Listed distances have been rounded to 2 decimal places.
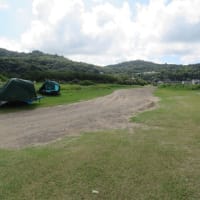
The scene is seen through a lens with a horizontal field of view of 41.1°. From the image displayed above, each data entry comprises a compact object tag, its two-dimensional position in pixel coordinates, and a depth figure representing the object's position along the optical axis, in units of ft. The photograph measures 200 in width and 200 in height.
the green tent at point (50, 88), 82.61
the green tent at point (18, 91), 52.11
